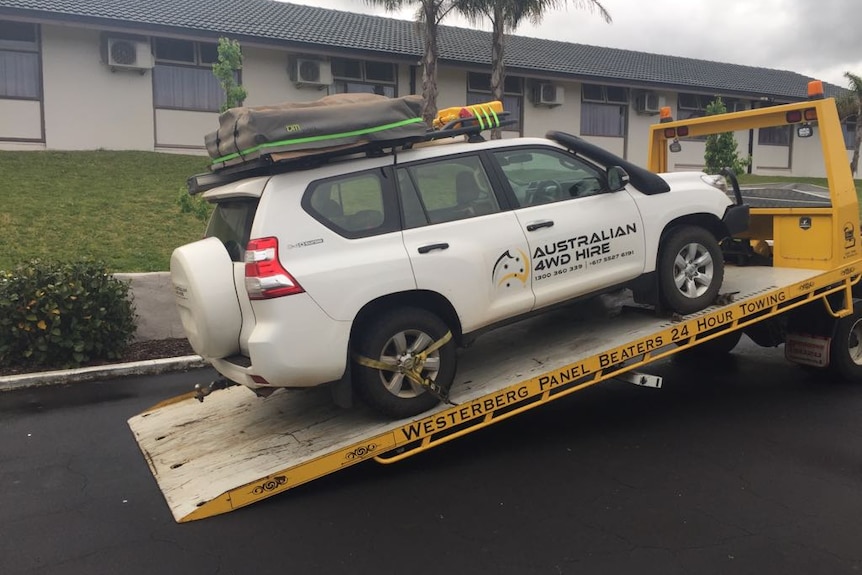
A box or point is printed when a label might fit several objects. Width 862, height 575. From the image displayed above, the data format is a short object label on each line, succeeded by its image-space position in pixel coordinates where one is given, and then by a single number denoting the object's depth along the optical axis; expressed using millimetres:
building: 16469
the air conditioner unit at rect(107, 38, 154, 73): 16562
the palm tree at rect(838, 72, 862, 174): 29156
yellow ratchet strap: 4188
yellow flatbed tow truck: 4090
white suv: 4008
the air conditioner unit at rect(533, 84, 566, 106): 22688
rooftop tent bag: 3996
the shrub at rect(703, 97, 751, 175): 13836
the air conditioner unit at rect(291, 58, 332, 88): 18797
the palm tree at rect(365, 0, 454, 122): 17078
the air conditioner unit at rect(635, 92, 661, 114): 24753
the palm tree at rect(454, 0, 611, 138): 17094
